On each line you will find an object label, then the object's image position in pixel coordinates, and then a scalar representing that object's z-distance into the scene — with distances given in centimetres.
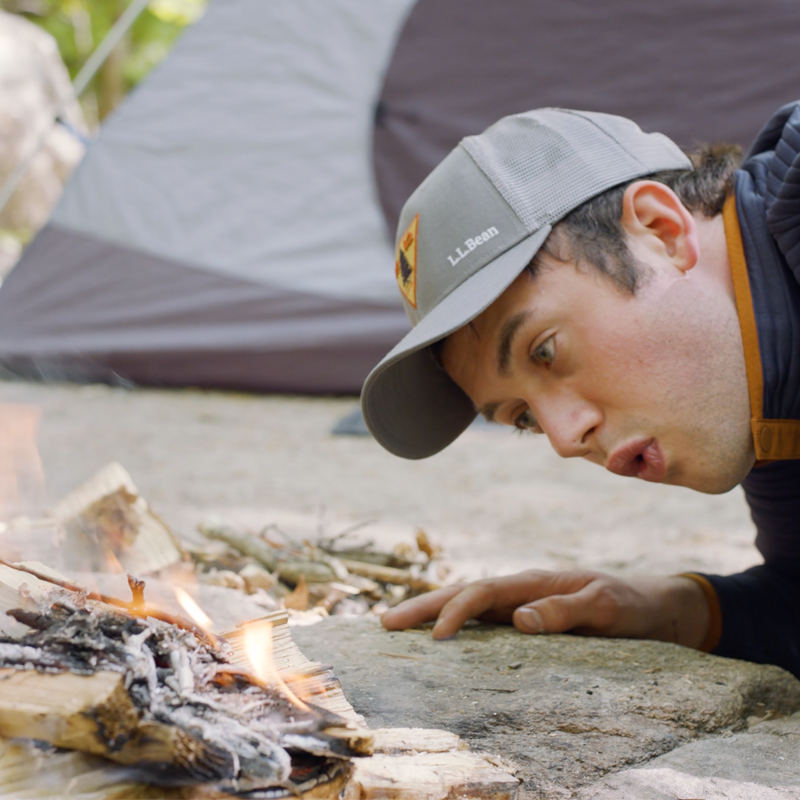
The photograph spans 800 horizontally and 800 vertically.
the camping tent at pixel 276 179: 303
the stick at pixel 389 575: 183
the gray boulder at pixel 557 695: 149
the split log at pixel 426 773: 141
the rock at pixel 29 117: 1020
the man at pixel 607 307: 160
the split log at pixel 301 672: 145
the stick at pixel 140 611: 147
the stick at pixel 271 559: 182
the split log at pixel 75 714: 138
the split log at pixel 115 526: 178
